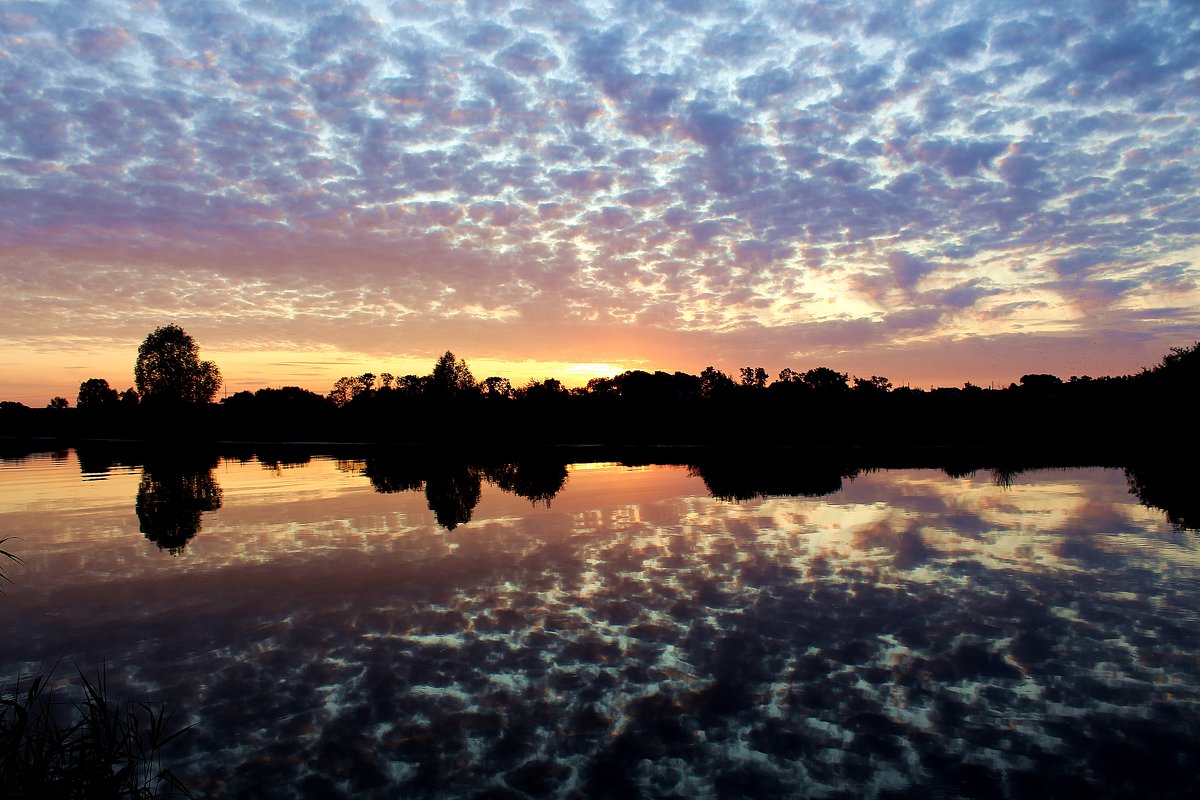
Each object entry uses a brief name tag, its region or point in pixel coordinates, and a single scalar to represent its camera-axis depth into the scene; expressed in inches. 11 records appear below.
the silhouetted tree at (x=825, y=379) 5709.6
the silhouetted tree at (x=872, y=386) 4672.2
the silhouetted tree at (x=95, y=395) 6125.5
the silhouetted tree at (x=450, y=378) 5064.0
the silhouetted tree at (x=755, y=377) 6225.4
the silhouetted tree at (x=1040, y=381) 5610.2
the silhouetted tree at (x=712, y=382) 6162.9
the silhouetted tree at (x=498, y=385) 6857.3
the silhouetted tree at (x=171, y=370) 4680.1
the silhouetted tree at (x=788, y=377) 6115.2
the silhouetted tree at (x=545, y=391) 4869.1
